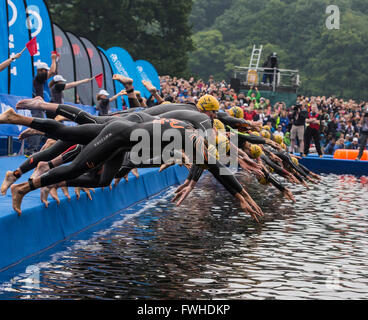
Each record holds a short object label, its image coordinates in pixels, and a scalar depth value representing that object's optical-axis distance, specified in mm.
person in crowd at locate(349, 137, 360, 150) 31156
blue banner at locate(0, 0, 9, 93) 16859
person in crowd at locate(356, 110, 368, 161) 25094
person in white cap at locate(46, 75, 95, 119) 14904
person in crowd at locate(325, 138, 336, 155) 32469
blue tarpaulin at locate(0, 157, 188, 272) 7938
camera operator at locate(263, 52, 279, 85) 43750
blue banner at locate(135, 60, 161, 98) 32188
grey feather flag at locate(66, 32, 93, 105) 25141
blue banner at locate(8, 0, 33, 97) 17359
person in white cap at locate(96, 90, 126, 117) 17812
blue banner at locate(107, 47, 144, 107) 29062
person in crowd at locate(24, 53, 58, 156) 14664
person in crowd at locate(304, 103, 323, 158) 27203
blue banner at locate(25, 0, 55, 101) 18688
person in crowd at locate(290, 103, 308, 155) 27859
